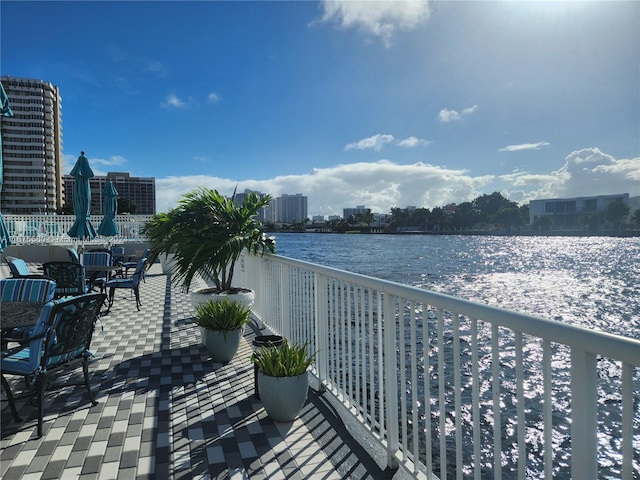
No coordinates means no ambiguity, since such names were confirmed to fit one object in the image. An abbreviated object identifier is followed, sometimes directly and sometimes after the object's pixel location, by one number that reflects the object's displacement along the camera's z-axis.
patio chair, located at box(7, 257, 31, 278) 5.30
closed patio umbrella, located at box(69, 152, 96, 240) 9.19
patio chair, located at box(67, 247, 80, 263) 6.27
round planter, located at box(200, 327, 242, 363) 3.99
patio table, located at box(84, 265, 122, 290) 6.88
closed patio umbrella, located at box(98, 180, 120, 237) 12.02
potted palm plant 4.79
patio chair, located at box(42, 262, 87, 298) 5.45
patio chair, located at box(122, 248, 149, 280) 9.67
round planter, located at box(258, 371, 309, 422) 2.75
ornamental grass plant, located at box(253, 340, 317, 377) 2.77
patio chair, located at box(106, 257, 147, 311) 6.64
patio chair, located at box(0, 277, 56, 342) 3.73
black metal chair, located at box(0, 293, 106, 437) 2.63
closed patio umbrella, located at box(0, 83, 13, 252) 4.34
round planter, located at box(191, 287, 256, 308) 4.81
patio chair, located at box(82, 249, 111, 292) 7.52
